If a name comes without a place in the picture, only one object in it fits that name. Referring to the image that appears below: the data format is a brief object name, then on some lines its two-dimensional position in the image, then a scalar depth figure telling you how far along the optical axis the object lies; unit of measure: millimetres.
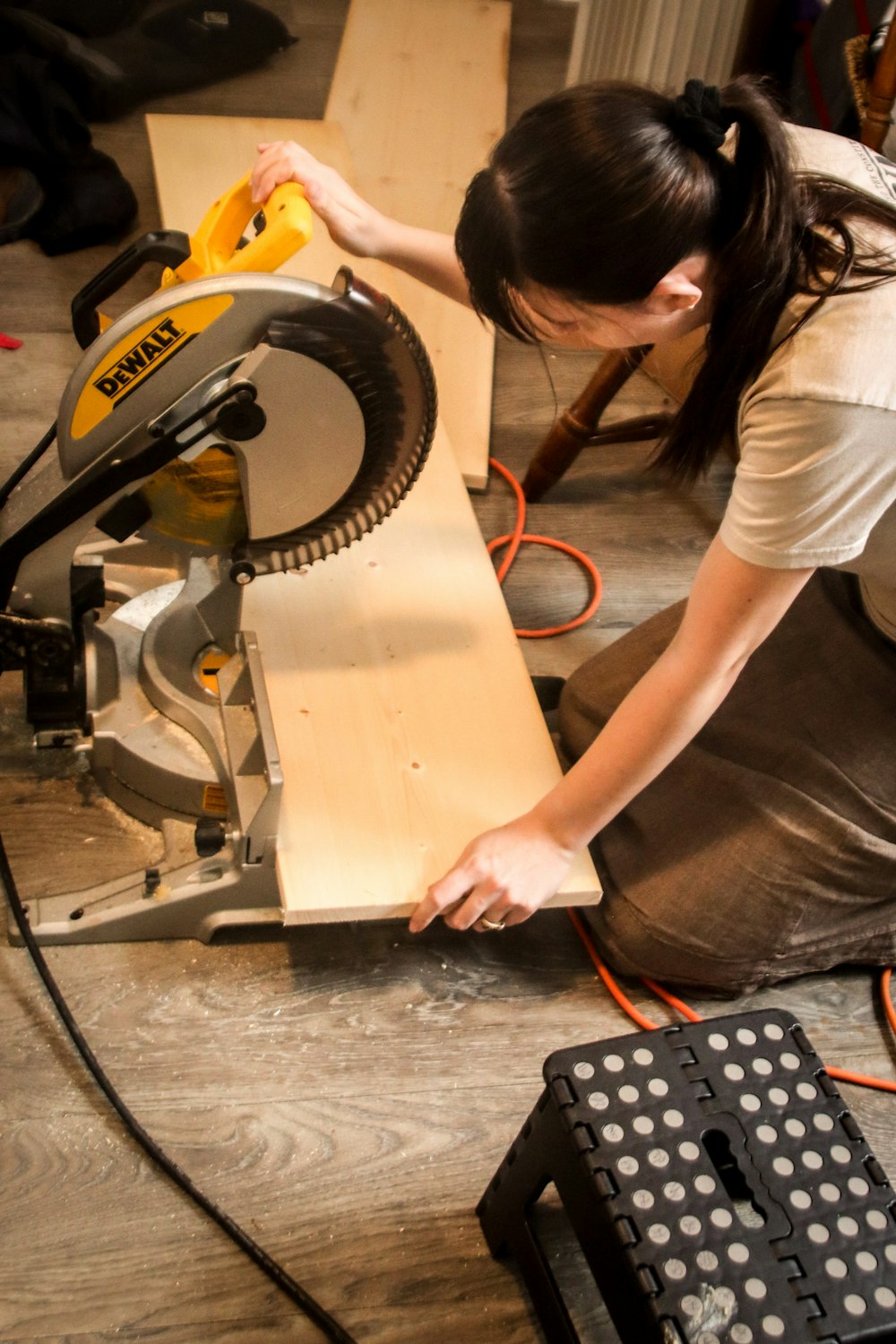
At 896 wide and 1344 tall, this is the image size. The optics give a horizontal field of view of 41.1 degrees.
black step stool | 908
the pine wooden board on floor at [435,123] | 2020
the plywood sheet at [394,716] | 1247
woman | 909
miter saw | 1064
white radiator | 2455
